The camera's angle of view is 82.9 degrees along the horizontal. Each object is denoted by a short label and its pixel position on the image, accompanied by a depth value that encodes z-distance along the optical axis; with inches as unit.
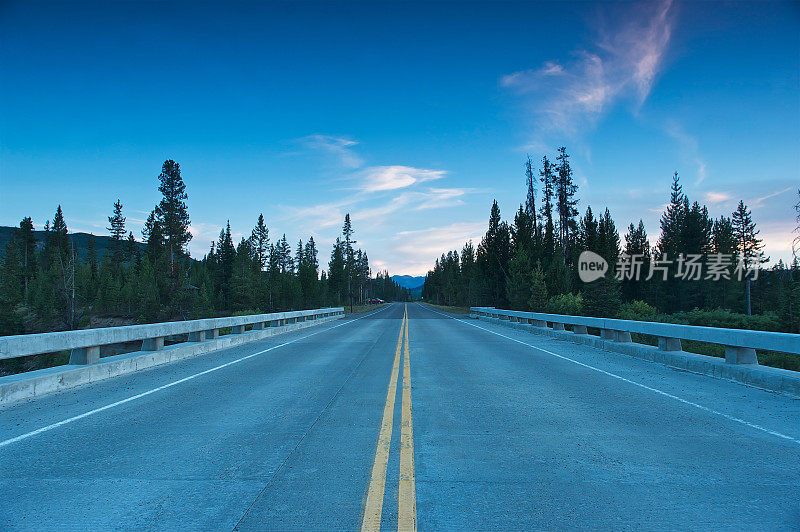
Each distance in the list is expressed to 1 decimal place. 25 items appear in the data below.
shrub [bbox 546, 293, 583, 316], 1573.6
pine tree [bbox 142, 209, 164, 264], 3393.0
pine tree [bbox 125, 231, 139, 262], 3983.8
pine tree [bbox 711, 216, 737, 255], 2921.0
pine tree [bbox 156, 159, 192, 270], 2242.9
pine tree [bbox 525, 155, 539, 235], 2736.2
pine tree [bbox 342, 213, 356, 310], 3887.8
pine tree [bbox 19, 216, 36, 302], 3868.1
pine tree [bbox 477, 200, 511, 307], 2662.4
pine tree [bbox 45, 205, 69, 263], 3479.1
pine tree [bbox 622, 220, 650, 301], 2827.3
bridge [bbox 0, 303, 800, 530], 143.2
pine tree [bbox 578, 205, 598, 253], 2765.7
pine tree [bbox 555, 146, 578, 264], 2610.7
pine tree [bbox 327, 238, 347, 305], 4441.4
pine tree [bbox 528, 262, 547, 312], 1920.5
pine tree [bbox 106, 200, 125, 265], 4005.9
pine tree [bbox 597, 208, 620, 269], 2581.2
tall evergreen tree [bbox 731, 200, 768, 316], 3038.9
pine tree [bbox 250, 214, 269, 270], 3841.8
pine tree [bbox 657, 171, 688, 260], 2637.8
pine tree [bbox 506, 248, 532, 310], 2148.1
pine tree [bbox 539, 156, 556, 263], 2691.9
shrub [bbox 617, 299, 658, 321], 1454.2
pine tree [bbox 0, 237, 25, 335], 1932.8
